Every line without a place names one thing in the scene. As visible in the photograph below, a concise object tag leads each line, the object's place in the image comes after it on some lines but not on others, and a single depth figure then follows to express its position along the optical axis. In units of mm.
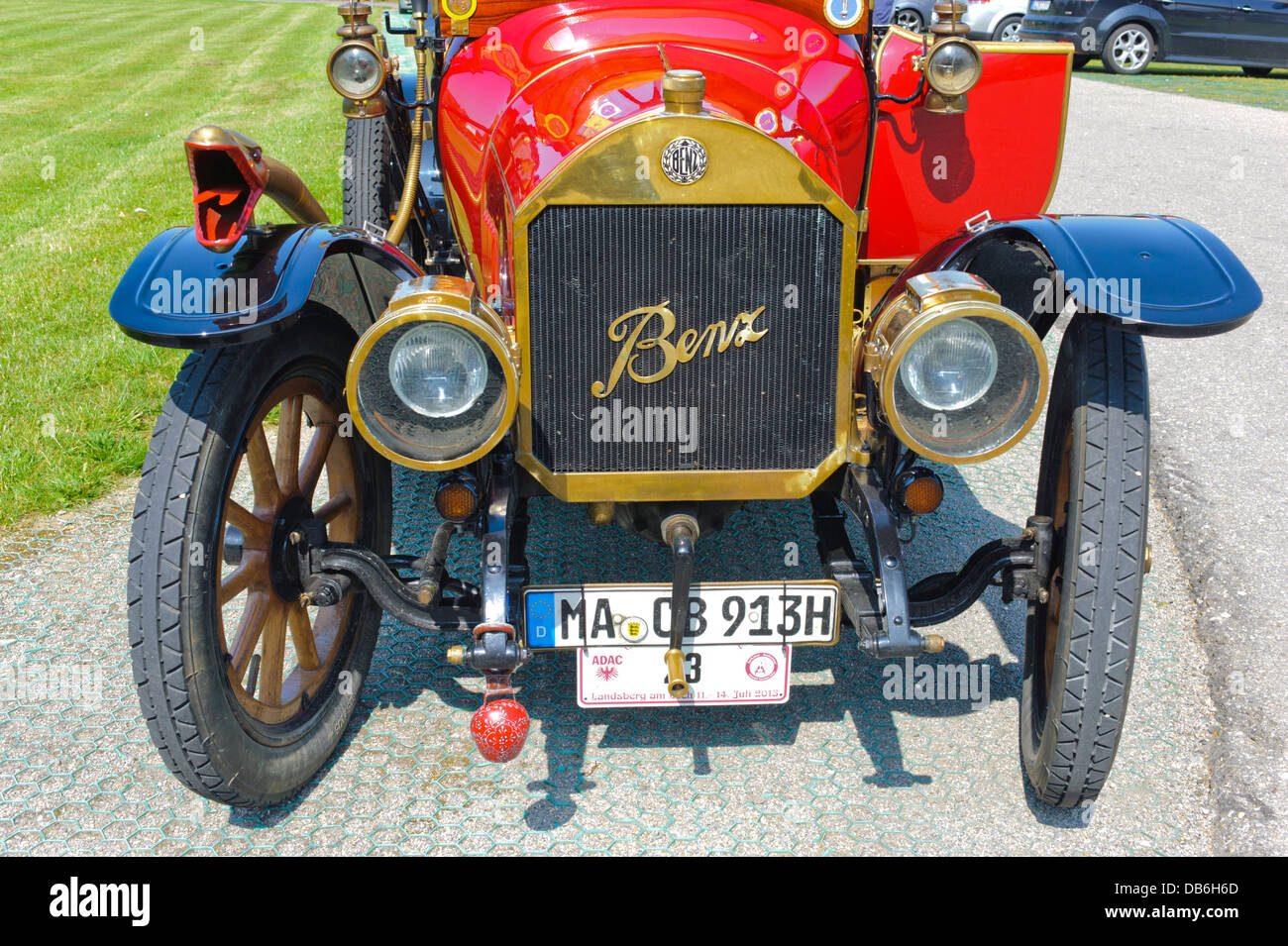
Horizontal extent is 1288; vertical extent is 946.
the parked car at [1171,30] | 14016
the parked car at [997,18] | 15406
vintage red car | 2258
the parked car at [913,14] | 14305
